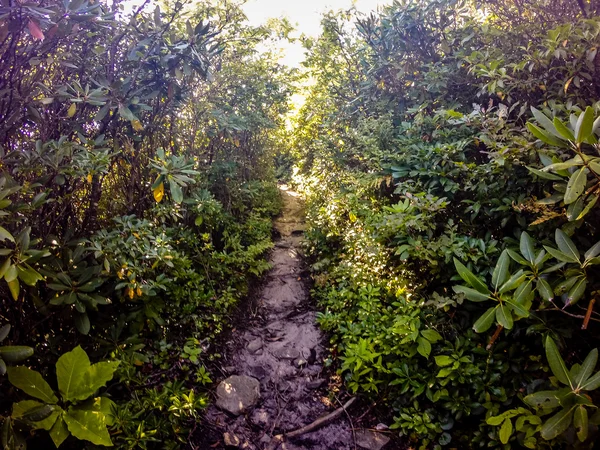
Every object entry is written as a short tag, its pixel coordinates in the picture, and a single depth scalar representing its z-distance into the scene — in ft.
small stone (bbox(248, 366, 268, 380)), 10.81
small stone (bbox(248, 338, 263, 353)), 11.89
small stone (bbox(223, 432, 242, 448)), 8.52
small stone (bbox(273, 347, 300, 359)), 11.62
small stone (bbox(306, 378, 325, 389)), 10.41
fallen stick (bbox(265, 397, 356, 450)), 8.64
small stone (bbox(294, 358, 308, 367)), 11.25
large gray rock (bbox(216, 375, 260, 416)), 9.43
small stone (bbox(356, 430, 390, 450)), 8.40
